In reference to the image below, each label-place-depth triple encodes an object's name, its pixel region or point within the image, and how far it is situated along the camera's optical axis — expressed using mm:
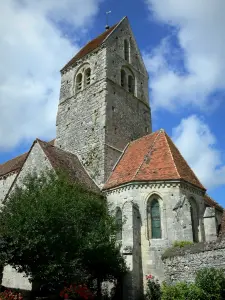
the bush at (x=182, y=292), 13180
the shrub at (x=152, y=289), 15917
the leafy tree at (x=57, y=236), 13906
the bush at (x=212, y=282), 13172
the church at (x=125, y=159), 17688
